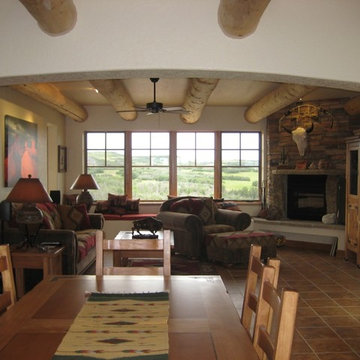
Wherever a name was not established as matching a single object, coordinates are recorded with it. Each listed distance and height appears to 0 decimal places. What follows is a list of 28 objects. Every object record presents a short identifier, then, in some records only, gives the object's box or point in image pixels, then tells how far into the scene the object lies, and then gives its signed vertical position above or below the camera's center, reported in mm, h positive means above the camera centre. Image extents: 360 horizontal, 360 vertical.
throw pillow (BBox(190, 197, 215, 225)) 6969 -503
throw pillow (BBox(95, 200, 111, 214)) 8344 -551
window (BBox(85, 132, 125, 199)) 8867 +397
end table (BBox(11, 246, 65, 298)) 3902 -771
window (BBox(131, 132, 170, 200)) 8891 +359
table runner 1298 -541
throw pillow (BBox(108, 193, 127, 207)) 8391 -408
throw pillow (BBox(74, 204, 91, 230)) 6215 -585
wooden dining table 1326 -542
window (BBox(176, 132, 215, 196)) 8914 +384
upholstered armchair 6199 -656
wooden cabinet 5984 -247
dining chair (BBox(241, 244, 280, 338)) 1707 -454
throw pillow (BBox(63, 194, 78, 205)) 8125 -378
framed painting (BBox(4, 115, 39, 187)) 5672 +449
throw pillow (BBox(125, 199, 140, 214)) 8414 -532
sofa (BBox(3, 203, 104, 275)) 4438 -638
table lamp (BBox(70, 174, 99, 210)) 6973 -101
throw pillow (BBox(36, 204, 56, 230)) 4828 -472
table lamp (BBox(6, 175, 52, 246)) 3879 -173
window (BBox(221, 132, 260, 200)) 8906 +369
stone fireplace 7352 +208
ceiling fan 6055 +1083
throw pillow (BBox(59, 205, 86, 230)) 6023 -548
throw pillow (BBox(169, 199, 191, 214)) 6988 -445
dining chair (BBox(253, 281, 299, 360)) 1148 -447
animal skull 7453 +829
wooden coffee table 4836 -896
